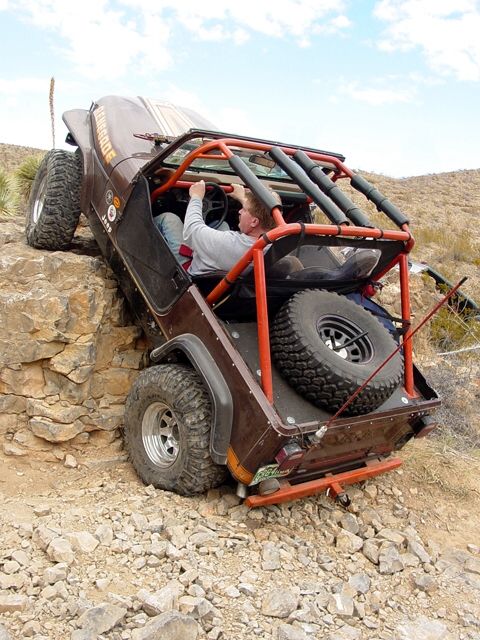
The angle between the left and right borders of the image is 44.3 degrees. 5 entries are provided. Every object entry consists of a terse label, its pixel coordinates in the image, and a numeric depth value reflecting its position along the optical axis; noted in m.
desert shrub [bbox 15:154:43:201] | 8.78
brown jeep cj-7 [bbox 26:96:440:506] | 3.13
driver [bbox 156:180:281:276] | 3.61
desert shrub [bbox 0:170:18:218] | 7.72
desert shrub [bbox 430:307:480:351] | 7.24
